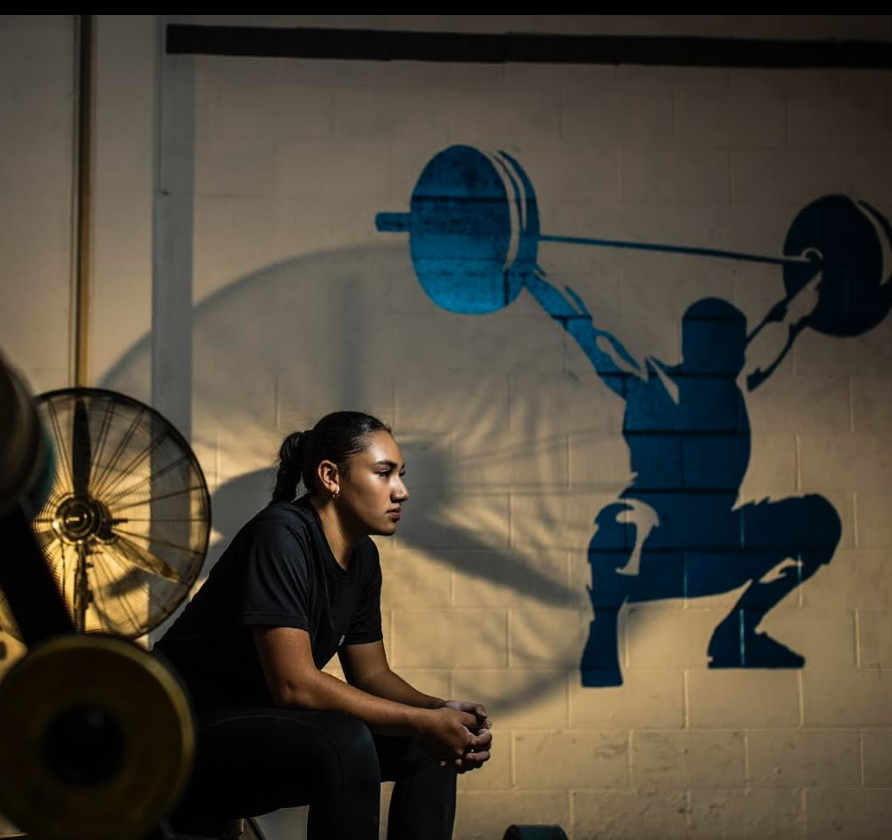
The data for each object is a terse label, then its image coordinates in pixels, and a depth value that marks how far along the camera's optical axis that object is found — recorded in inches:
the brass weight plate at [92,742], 60.6
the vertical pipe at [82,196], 145.3
